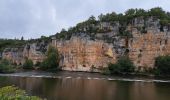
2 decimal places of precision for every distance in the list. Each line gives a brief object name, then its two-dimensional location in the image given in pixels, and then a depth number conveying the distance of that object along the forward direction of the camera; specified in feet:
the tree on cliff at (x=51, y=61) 145.18
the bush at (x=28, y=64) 157.69
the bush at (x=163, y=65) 110.30
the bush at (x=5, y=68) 117.62
